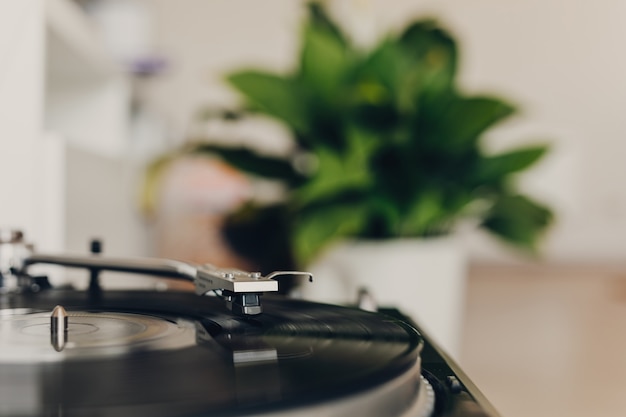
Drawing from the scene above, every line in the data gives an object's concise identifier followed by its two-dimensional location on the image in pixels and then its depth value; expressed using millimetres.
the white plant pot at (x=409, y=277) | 1260
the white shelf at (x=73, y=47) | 968
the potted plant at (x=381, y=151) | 1258
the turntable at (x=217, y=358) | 260
